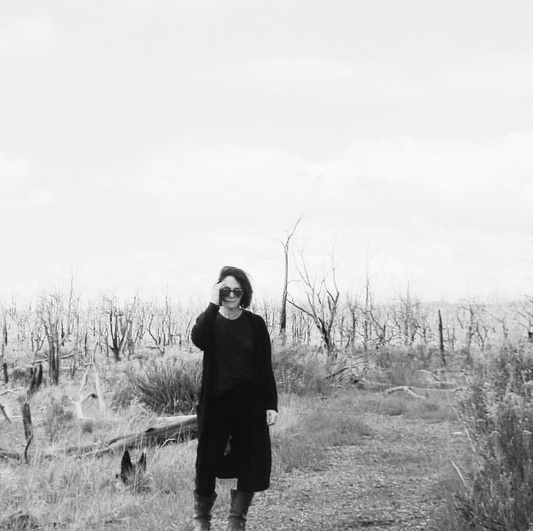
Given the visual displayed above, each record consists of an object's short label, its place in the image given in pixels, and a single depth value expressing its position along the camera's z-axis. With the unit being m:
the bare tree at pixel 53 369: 20.20
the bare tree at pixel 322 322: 23.85
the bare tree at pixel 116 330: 30.23
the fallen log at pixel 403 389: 17.78
